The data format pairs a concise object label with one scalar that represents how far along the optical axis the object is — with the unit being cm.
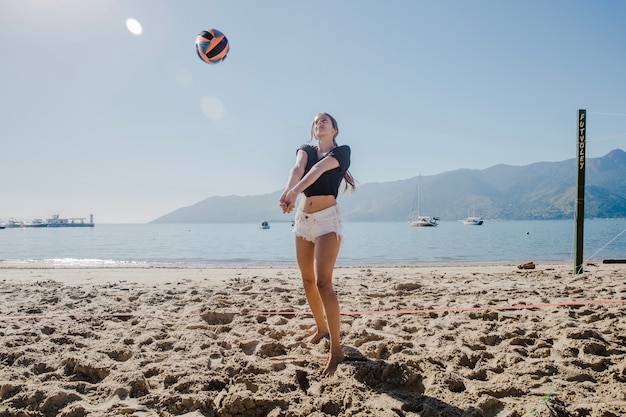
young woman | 267
